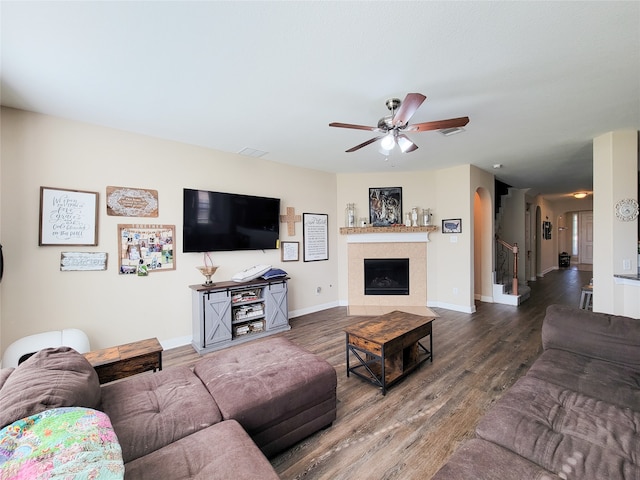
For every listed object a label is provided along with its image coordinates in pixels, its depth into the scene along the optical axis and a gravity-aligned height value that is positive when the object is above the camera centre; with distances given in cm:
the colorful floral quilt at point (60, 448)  77 -64
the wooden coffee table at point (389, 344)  238 -92
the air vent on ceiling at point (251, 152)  377 +127
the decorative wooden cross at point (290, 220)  454 +38
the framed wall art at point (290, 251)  452 -15
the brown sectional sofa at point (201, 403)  110 -90
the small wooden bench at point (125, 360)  185 -83
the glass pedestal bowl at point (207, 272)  350 -39
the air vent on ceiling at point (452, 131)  310 +129
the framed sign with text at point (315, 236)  480 +11
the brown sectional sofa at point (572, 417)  109 -87
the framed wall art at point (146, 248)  310 -8
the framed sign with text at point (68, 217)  268 +24
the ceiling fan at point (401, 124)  197 +99
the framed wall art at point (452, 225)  484 +32
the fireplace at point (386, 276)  525 -65
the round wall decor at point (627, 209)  311 +40
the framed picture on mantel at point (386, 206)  525 +70
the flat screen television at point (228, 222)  352 +28
